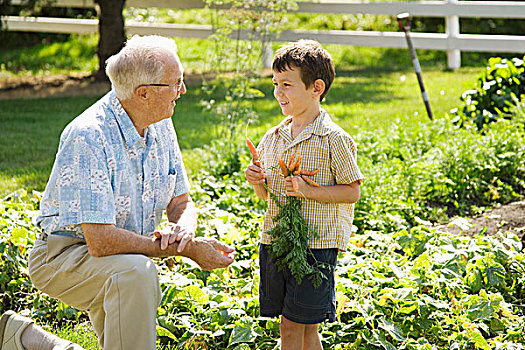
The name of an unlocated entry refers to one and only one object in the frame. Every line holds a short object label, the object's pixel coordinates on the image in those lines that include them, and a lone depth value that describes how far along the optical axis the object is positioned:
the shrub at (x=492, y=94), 11.59
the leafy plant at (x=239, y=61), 10.20
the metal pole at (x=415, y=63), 12.68
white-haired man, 4.74
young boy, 5.06
